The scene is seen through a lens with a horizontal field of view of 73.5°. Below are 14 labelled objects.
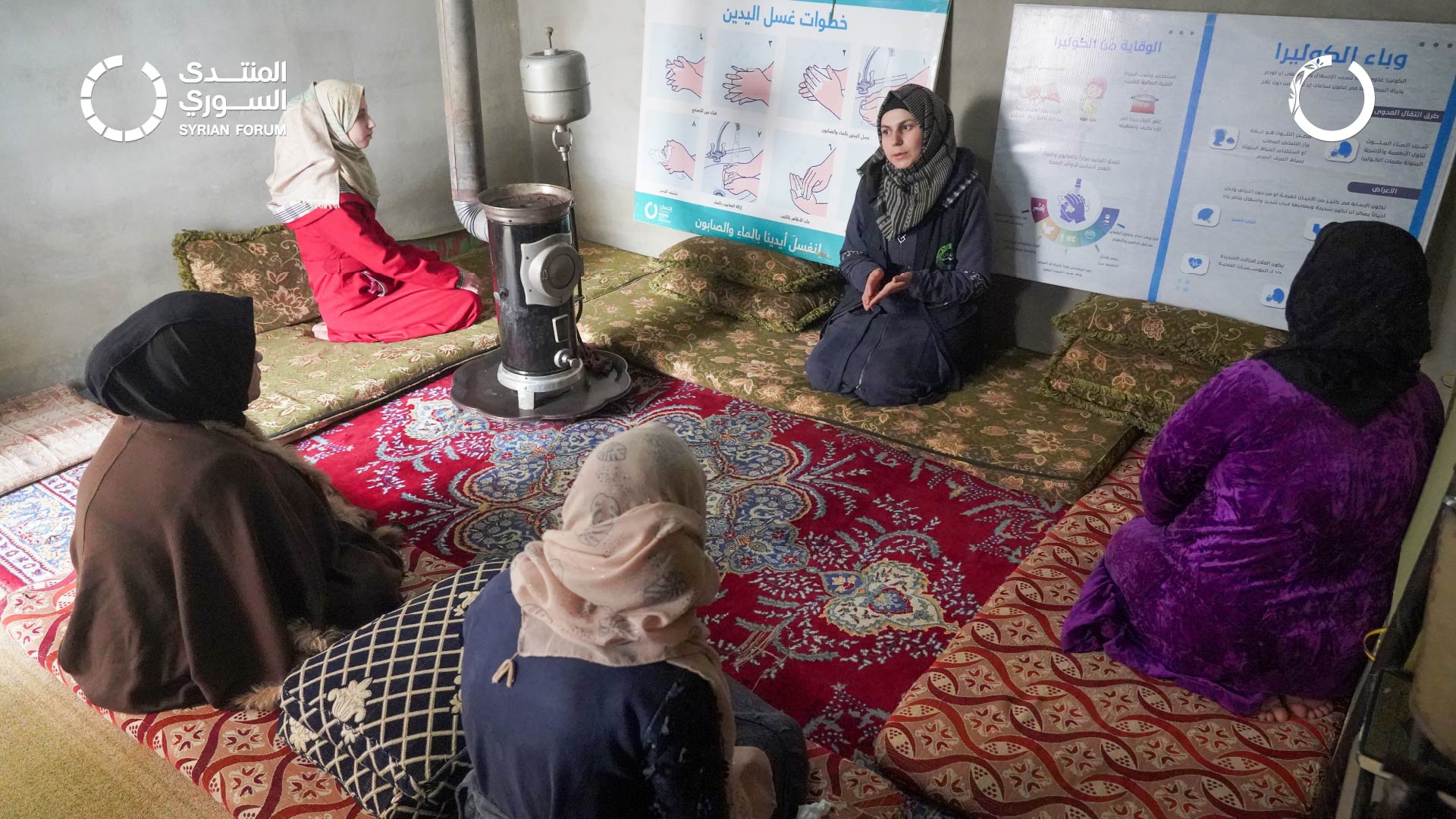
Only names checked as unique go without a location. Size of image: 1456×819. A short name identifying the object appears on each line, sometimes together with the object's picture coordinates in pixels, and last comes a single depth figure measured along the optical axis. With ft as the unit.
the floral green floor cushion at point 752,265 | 14.17
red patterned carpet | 8.09
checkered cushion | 5.81
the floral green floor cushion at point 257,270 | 13.39
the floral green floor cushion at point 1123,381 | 10.89
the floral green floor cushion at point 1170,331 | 10.94
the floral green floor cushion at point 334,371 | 11.68
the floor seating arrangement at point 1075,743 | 6.40
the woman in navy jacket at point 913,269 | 11.82
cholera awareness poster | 10.09
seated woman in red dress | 13.08
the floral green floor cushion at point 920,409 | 10.55
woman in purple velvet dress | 6.05
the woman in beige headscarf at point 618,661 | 4.48
